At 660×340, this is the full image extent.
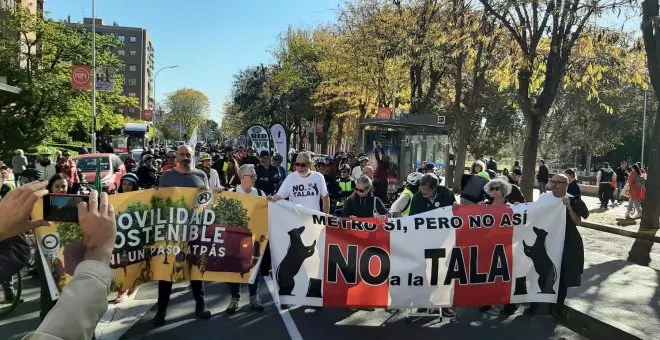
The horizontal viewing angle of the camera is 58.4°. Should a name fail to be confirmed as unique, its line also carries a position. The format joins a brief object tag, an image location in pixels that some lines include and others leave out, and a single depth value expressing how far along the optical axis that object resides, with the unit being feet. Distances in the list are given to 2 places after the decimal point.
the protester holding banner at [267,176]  37.83
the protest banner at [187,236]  19.57
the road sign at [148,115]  208.49
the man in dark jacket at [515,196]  26.96
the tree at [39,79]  90.58
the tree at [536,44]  41.57
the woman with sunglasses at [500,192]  22.93
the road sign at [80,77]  84.99
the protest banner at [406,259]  20.08
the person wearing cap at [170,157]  35.16
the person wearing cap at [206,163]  40.01
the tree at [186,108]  363.56
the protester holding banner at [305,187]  25.62
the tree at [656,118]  35.65
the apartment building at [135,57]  396.37
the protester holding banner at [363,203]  24.12
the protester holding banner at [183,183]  21.06
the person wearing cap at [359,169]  45.38
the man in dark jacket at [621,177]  85.97
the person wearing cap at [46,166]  44.01
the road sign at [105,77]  95.76
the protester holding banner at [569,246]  21.67
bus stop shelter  64.13
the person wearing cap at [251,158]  48.73
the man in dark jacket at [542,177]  79.61
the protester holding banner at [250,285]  22.85
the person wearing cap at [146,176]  39.24
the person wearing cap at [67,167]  37.81
